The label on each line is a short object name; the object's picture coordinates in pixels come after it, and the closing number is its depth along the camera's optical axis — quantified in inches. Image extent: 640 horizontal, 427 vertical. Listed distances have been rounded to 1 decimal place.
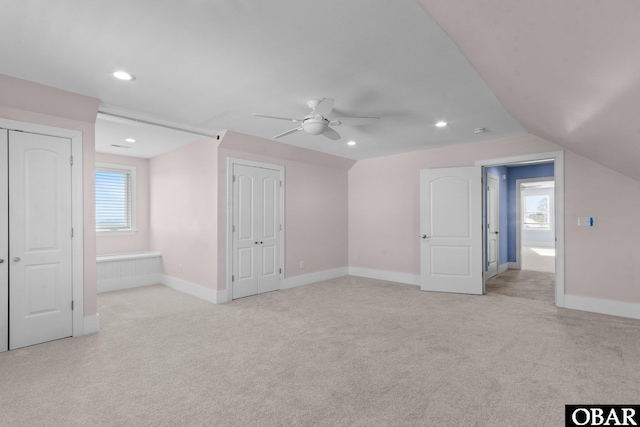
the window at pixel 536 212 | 517.3
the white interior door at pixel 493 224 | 259.6
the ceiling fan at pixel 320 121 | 122.8
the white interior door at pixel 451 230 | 203.3
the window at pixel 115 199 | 238.1
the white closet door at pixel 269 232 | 210.4
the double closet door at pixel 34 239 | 120.0
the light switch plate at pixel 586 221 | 166.6
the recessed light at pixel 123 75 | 108.9
